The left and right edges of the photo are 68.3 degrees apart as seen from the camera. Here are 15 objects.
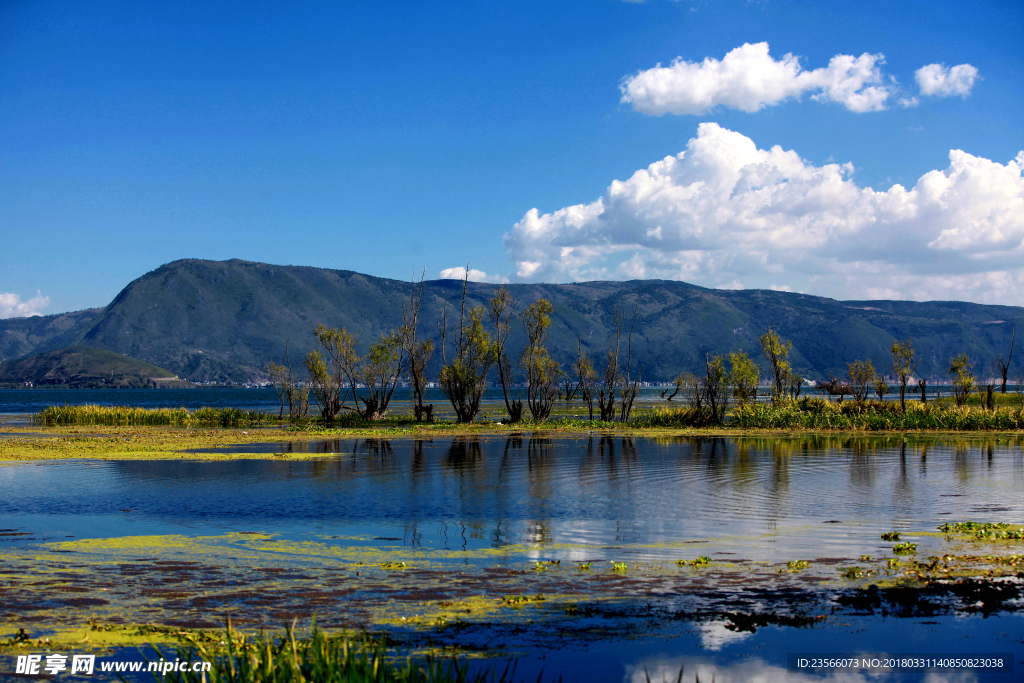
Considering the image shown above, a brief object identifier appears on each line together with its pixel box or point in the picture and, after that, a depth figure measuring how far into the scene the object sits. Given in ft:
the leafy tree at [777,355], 208.11
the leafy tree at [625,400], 175.11
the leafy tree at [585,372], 185.06
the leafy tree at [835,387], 339.73
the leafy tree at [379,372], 182.19
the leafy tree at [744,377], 179.32
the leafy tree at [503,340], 175.52
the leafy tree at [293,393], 192.34
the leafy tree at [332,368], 177.37
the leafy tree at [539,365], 174.19
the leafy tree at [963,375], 202.80
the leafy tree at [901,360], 197.12
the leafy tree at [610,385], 176.86
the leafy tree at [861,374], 222.22
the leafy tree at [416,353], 179.63
